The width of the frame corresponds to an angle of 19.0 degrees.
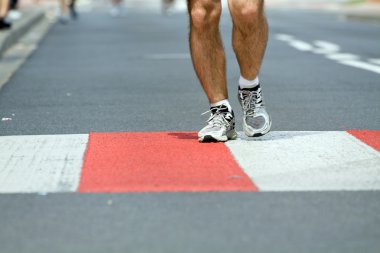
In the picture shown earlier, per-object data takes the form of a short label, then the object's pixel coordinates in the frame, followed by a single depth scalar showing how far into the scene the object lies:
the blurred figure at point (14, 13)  21.56
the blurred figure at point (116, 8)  32.43
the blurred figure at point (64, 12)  24.88
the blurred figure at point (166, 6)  33.00
